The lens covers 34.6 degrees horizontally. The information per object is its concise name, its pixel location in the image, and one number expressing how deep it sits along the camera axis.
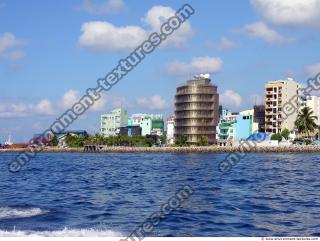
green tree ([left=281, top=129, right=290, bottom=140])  171.40
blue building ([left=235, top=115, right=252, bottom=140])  189.12
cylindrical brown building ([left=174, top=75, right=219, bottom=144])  192.75
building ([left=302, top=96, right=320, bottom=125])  184.84
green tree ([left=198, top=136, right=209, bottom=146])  189.05
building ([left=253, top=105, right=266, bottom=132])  191.12
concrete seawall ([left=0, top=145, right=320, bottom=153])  154.88
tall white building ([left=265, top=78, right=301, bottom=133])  179.50
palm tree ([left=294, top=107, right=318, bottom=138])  154.00
